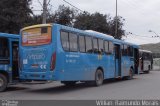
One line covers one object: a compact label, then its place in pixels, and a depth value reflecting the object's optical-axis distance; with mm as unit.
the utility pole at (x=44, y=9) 25248
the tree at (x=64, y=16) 44975
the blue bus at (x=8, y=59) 16828
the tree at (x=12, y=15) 28312
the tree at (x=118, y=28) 50747
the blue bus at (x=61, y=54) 16297
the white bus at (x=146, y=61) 37253
